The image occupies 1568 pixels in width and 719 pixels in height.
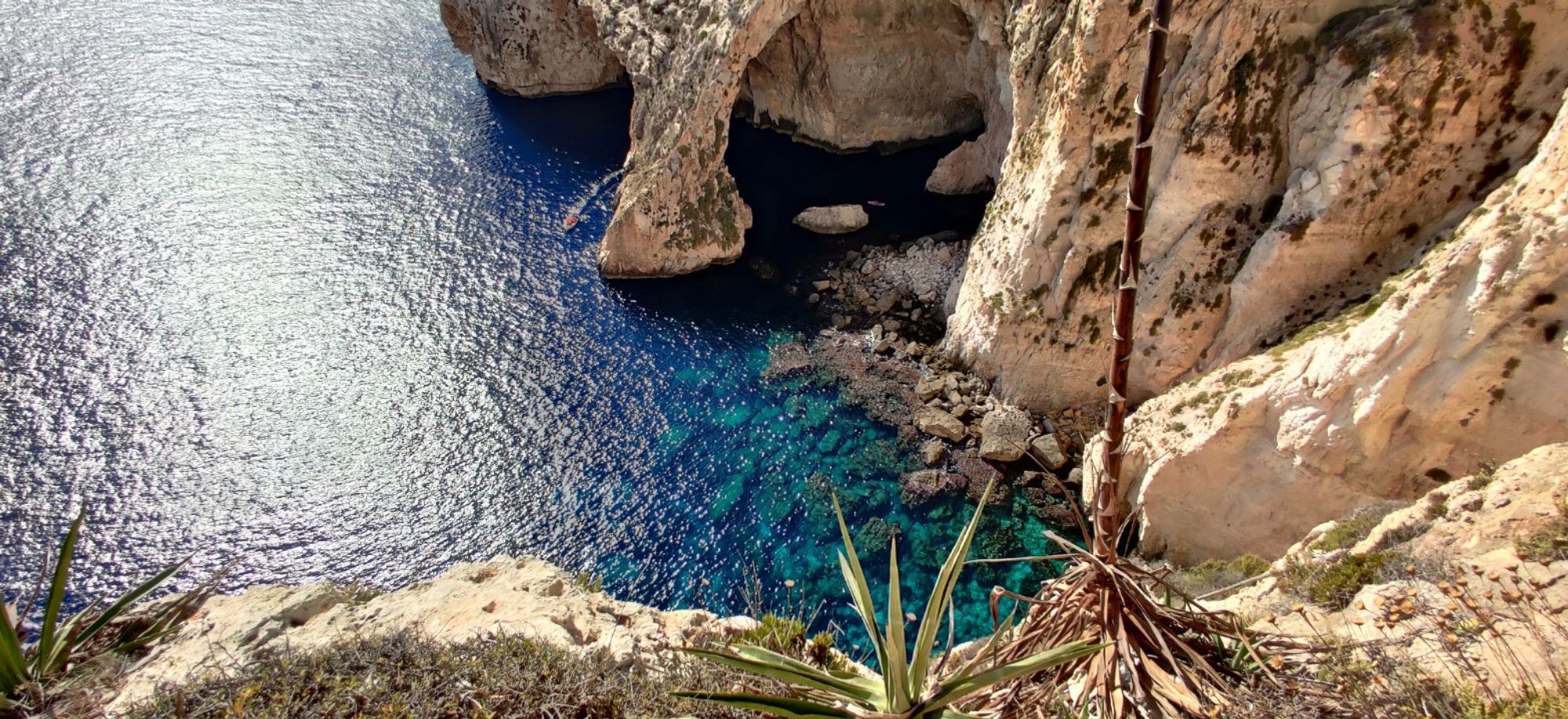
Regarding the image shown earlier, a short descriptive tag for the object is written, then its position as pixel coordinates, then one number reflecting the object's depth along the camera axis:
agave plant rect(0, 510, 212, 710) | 9.36
